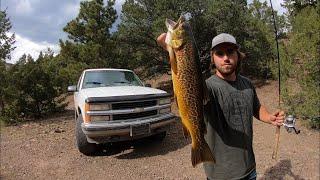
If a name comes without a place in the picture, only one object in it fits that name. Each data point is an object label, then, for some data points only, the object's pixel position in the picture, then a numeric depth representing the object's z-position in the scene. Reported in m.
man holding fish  1.68
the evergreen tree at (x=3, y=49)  7.48
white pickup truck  4.17
